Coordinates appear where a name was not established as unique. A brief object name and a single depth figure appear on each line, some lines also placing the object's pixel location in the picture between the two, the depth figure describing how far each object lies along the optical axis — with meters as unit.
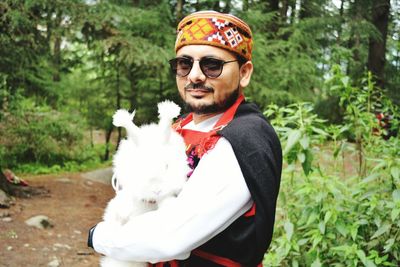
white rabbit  1.58
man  1.49
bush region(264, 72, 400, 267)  3.03
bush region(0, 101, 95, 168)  8.09
